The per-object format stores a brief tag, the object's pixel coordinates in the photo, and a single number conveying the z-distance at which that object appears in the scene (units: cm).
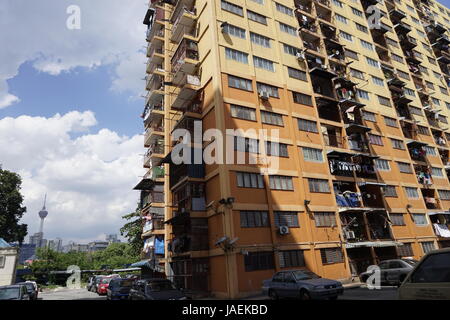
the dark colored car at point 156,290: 1486
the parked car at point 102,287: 3222
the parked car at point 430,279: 480
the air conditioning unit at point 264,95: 2934
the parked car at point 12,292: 1546
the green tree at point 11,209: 4931
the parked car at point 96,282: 3547
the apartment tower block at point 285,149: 2541
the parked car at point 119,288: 2249
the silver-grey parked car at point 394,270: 1928
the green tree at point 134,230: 4469
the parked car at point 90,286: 4006
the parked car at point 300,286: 1459
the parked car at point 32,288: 2310
